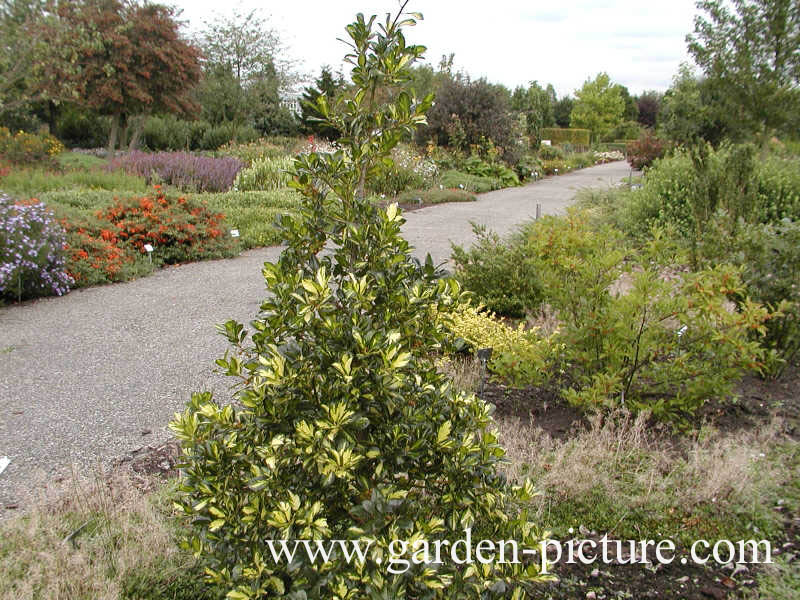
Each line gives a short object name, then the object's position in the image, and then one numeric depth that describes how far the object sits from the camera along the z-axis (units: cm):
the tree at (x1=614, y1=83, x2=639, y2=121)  5685
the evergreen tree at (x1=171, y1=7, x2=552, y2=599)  188
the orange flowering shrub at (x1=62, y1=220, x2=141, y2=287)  741
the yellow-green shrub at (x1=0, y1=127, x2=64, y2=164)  1540
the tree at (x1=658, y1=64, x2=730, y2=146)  1984
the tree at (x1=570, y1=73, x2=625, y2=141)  4831
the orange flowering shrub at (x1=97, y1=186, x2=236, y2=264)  837
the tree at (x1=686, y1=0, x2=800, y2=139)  1764
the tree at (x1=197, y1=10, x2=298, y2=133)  2730
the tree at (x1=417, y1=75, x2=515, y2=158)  2122
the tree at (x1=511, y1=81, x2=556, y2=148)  2926
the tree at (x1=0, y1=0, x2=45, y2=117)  1688
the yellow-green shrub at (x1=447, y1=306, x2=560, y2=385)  395
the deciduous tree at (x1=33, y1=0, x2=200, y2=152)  1716
